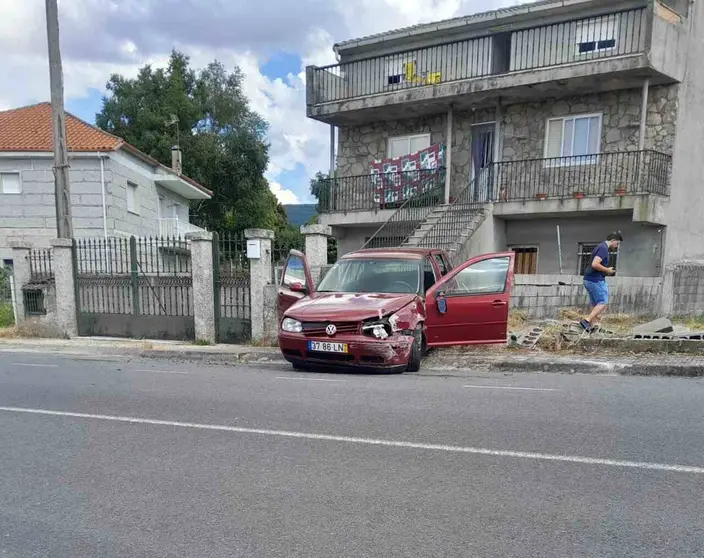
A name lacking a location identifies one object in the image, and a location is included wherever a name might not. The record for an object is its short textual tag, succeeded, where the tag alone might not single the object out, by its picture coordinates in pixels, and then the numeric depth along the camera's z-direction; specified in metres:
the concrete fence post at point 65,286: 12.67
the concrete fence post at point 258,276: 10.73
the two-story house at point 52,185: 21.41
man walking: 9.18
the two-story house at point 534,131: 14.05
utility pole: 13.62
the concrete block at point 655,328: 9.12
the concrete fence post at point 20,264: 13.27
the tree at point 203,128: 35.28
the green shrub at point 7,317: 14.18
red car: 7.38
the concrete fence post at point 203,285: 11.16
